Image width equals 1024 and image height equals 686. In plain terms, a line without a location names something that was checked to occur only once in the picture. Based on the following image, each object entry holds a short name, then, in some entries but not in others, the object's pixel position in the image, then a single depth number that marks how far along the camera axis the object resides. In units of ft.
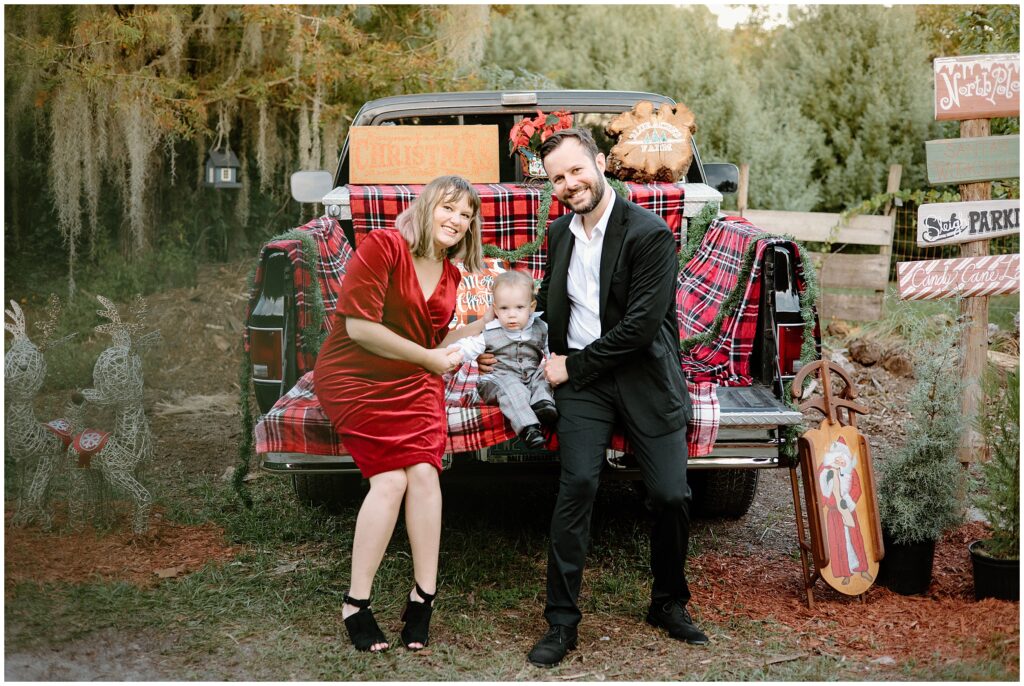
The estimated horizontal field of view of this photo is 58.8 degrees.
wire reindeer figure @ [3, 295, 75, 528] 12.84
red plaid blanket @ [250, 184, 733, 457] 10.77
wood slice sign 15.55
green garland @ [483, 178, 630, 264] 15.16
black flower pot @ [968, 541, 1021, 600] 11.19
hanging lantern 26.20
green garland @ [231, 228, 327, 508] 12.00
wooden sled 11.37
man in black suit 10.14
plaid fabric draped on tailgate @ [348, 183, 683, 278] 14.75
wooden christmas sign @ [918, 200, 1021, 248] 14.79
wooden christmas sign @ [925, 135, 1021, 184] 14.69
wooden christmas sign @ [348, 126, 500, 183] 14.88
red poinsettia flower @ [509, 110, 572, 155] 15.83
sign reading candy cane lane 14.35
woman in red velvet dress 10.04
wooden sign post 14.39
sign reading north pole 14.60
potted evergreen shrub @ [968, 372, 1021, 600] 11.25
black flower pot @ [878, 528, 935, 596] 11.70
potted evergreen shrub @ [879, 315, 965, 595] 11.64
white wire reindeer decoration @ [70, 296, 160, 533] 13.00
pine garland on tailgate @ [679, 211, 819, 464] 11.41
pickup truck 10.94
